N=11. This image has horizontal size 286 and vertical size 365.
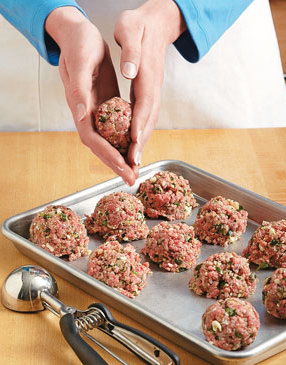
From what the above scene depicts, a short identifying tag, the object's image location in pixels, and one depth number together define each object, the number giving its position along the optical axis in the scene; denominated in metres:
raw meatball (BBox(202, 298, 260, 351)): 0.73
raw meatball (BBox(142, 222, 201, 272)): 0.86
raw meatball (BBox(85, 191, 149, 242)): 0.90
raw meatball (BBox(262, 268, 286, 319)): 0.77
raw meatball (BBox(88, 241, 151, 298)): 0.82
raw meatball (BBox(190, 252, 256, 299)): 0.81
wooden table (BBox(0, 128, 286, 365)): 0.98
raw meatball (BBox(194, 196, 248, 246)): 0.90
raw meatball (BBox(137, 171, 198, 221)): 0.94
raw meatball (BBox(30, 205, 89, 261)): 0.87
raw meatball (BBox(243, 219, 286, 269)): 0.85
